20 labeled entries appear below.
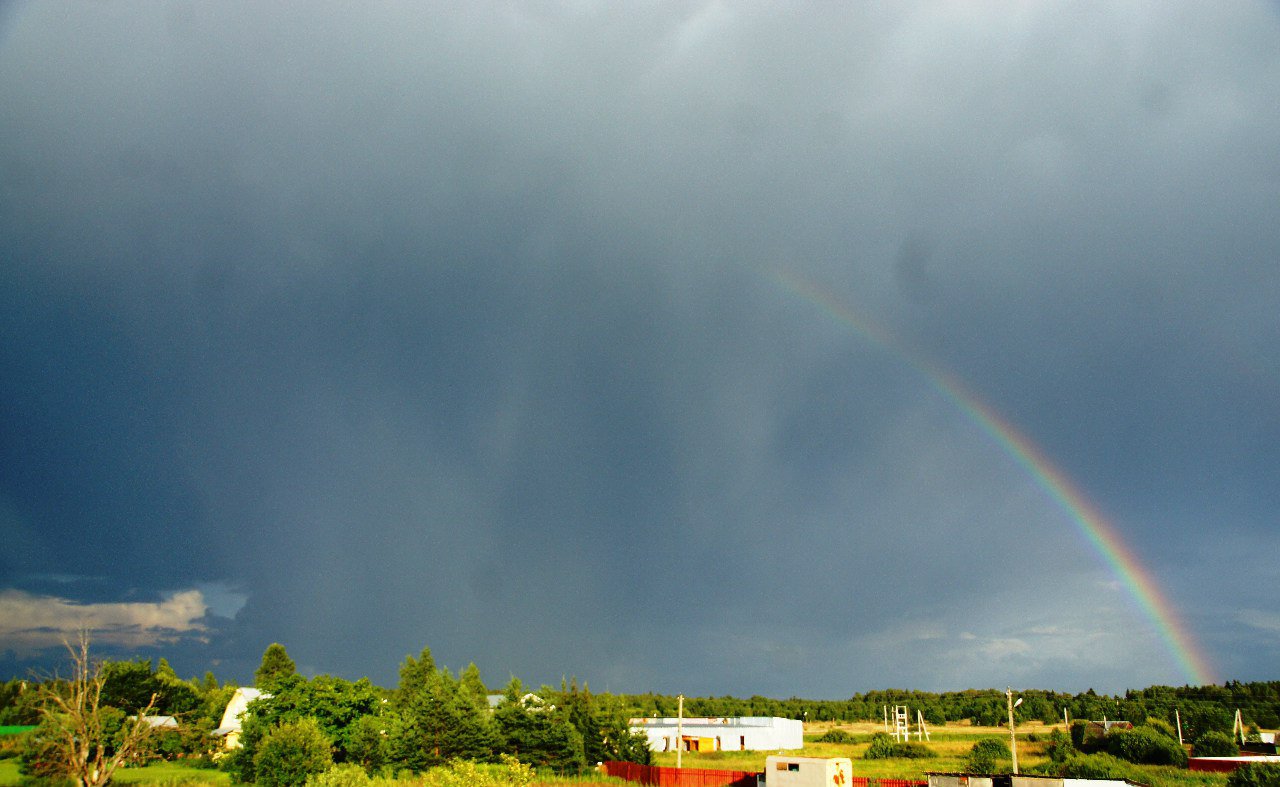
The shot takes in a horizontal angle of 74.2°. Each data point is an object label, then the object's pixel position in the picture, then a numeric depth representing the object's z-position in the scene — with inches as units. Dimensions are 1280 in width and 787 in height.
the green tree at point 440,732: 2031.3
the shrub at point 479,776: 883.4
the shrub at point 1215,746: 2420.2
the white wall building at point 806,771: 1440.7
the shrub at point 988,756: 2182.3
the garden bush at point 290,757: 1760.6
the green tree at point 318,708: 2165.4
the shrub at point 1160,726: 2866.9
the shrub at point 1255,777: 1307.8
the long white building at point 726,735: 3097.9
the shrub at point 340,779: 1350.9
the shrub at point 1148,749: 2346.2
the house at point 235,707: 3176.7
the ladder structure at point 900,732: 3101.9
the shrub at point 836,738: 3772.1
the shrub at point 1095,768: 1766.7
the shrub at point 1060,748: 2394.2
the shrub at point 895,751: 2819.9
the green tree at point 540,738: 2043.6
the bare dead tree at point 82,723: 1320.1
